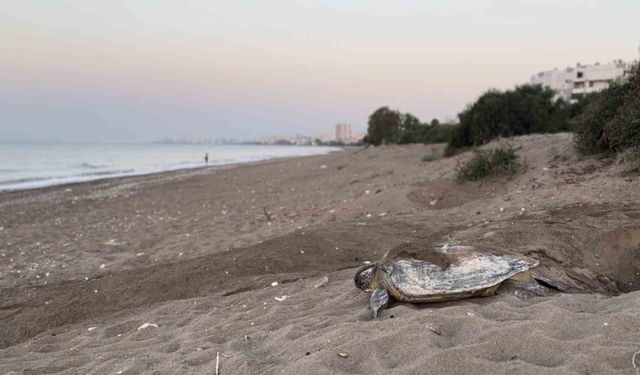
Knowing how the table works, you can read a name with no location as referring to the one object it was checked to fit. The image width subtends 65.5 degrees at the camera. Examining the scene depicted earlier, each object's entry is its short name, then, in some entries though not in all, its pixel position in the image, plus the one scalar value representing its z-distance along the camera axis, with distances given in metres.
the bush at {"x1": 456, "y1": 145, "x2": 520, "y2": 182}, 11.88
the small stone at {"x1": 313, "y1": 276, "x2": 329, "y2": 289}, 5.54
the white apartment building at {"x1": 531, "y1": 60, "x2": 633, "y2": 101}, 73.00
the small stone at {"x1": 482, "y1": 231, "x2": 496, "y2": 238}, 6.11
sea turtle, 4.12
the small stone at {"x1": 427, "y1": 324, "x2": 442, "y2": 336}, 3.49
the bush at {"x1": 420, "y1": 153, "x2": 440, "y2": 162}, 21.61
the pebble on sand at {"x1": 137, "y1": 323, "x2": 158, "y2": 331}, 4.99
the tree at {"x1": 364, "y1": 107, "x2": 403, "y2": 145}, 70.75
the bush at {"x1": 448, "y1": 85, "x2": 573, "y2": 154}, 20.97
